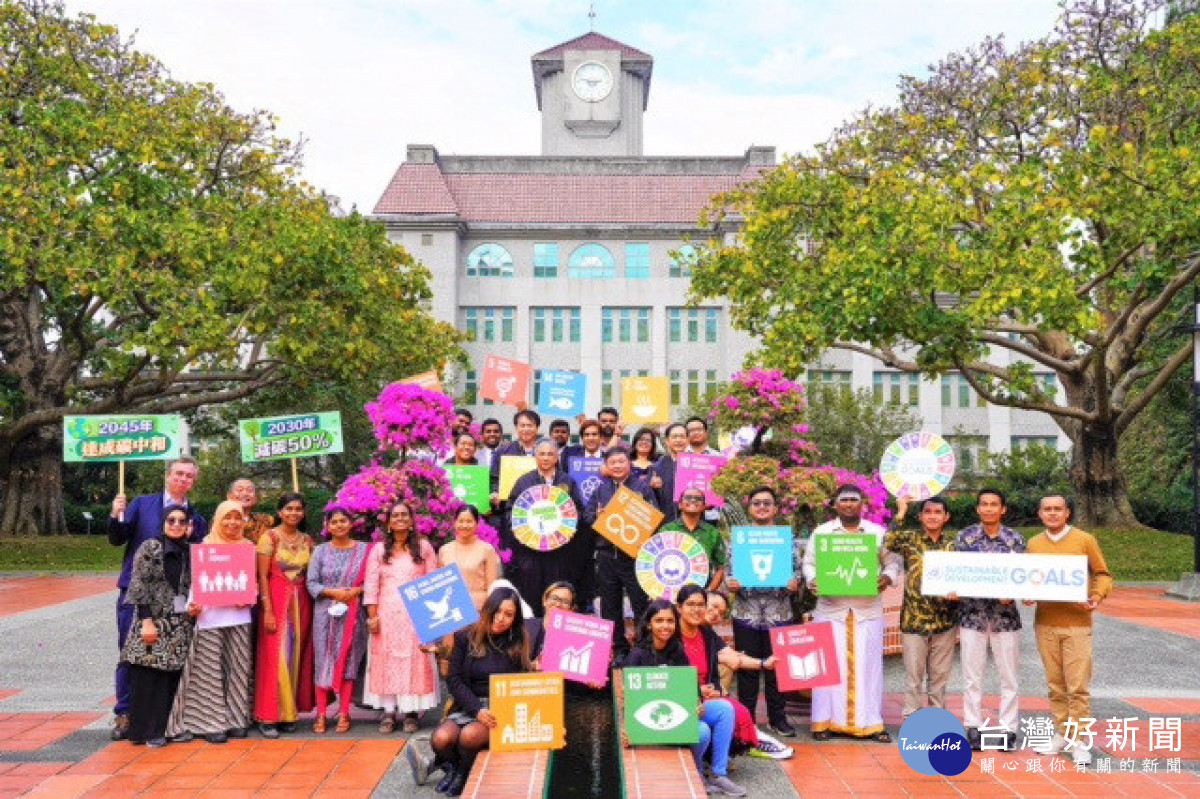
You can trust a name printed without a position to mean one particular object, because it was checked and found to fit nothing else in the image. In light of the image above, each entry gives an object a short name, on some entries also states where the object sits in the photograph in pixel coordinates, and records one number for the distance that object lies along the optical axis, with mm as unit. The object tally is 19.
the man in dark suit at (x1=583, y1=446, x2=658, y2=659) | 8766
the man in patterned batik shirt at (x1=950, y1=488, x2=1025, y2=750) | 7262
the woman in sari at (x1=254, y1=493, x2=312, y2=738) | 7680
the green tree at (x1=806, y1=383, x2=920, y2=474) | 38062
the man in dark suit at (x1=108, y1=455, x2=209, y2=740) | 7629
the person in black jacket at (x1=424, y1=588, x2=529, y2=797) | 6445
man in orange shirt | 7062
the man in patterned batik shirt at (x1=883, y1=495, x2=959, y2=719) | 7500
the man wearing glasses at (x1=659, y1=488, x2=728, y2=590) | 7969
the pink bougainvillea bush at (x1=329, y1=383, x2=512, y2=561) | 8117
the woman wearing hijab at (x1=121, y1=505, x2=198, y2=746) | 7344
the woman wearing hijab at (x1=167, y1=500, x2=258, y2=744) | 7477
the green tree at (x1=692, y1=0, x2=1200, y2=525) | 17469
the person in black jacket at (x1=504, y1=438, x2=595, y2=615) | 9156
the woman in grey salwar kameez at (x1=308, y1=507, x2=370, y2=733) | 7789
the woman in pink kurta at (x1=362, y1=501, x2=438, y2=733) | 7730
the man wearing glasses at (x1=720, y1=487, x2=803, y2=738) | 7562
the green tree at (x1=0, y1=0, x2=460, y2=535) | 19656
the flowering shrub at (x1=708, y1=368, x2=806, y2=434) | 9602
